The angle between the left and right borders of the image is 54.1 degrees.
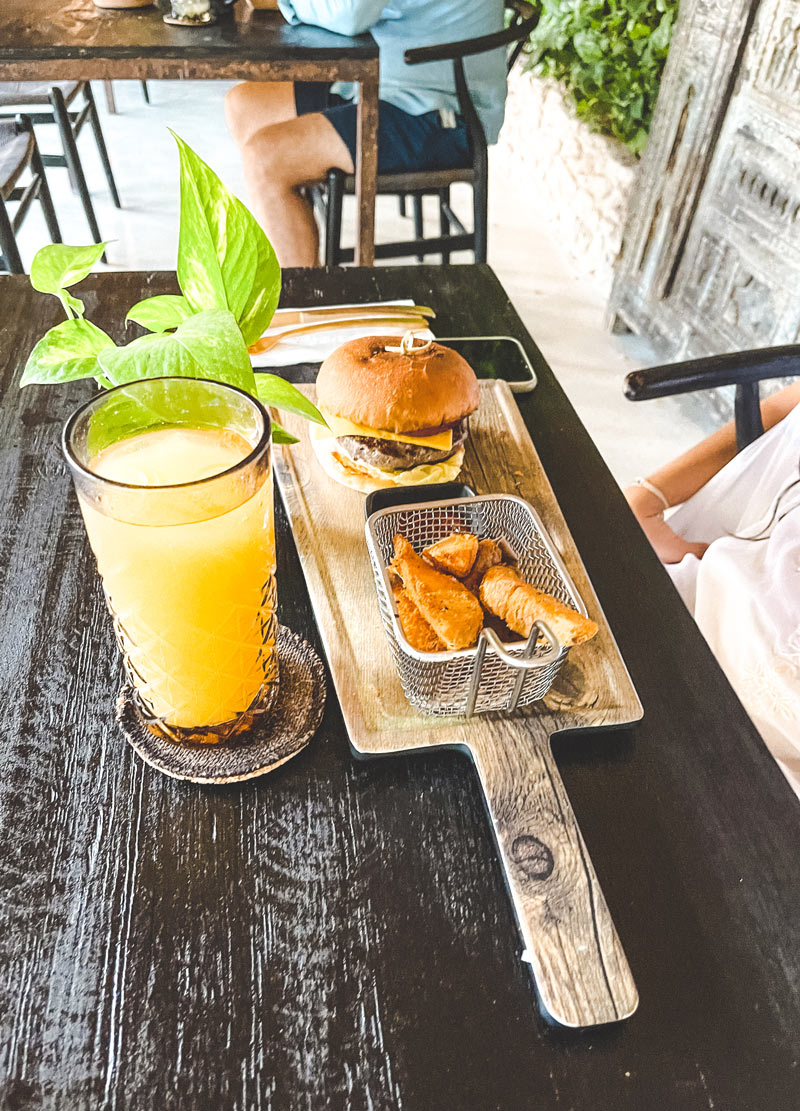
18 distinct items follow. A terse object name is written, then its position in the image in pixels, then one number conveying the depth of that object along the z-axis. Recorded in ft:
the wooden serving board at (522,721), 1.73
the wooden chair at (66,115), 8.15
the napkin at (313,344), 3.61
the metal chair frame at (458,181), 6.97
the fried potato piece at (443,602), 2.06
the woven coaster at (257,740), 2.07
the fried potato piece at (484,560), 2.29
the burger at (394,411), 2.93
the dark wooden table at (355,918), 1.62
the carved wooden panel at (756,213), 6.60
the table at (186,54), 6.24
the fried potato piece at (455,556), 2.28
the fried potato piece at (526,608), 2.00
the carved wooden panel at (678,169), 7.20
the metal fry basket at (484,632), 1.97
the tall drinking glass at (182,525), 1.64
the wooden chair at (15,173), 6.95
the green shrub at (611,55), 8.73
